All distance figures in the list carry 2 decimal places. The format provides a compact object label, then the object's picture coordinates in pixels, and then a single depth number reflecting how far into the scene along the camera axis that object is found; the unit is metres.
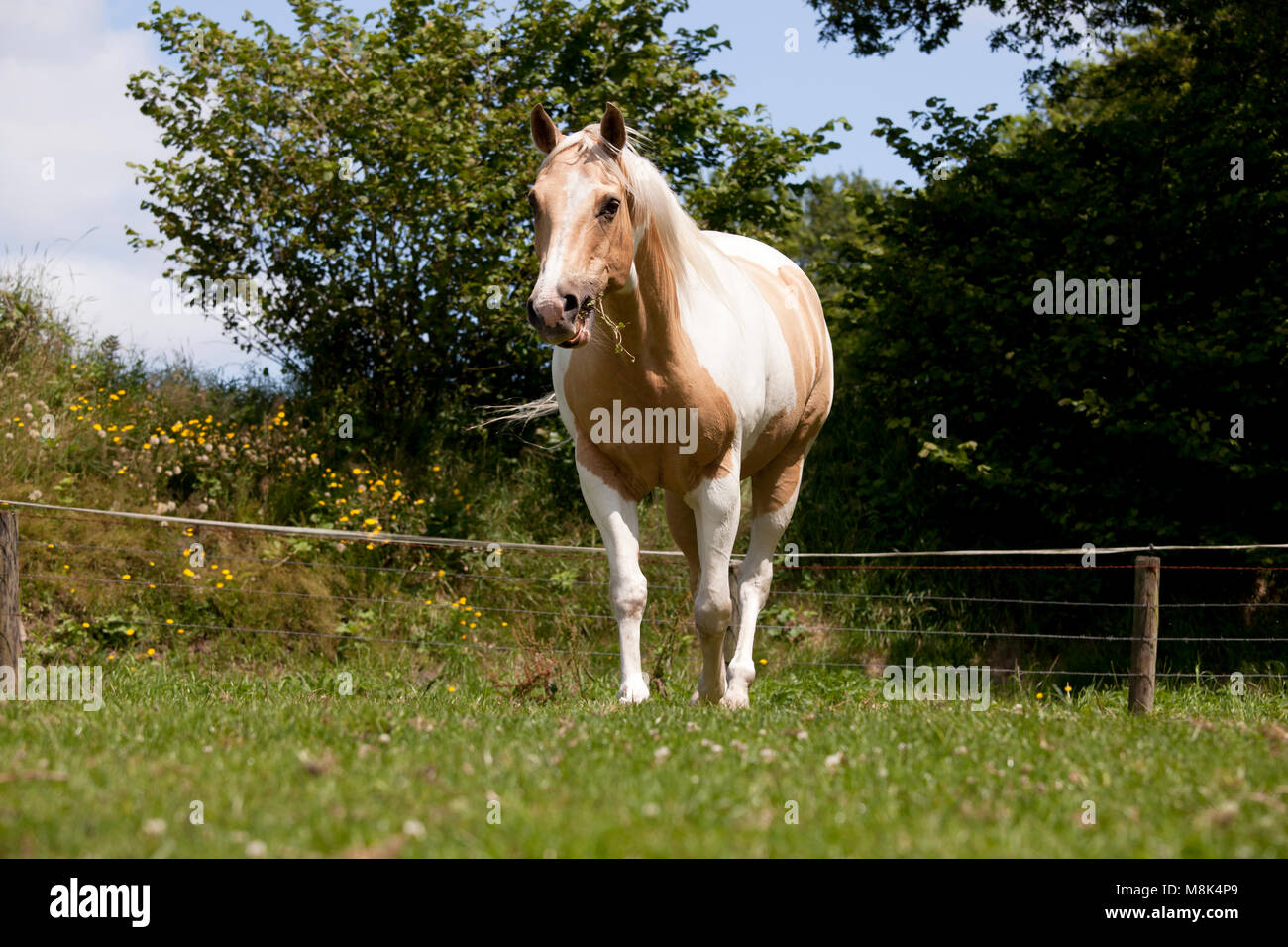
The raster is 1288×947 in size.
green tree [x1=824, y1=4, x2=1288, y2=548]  10.36
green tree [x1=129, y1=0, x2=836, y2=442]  11.82
